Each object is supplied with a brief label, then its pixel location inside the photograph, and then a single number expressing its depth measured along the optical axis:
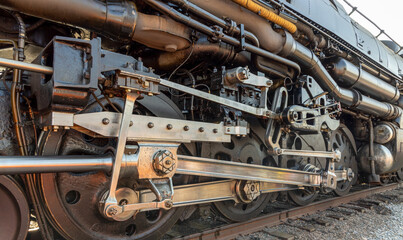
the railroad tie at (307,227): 3.12
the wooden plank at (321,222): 3.37
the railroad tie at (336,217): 3.66
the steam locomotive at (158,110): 1.61
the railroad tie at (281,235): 2.77
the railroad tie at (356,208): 4.15
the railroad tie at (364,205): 4.40
